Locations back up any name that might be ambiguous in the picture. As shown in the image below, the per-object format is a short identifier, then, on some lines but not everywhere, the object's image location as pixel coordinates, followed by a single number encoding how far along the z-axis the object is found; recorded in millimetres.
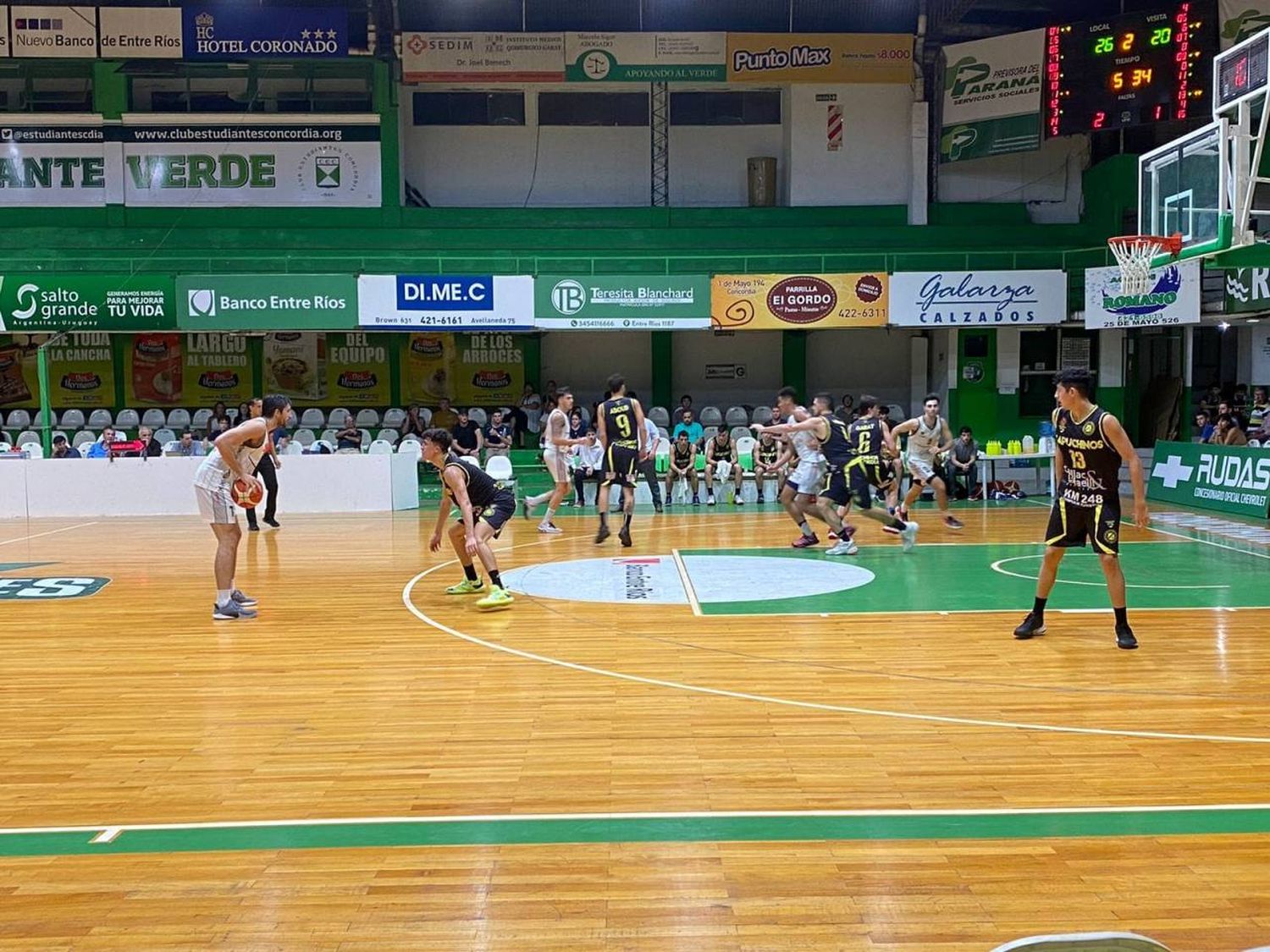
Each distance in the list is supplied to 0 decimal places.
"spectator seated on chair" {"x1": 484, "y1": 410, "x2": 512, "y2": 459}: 20969
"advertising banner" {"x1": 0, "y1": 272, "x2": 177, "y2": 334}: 20266
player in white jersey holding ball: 8727
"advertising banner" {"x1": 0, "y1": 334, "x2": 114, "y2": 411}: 25312
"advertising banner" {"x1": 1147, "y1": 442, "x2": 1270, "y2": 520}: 15867
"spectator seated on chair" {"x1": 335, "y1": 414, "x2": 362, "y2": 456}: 21484
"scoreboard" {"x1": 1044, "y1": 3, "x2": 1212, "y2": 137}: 19922
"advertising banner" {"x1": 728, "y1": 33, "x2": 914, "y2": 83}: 24516
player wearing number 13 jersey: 7309
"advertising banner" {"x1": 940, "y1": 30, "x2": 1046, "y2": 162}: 22859
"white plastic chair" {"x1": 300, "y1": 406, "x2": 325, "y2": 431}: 24359
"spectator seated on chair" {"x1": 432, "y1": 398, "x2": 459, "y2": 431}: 23688
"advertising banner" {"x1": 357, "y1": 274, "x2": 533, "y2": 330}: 20750
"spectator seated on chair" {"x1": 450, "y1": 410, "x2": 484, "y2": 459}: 20109
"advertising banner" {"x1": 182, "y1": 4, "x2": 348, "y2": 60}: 23375
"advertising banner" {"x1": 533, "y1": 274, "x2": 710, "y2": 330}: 21031
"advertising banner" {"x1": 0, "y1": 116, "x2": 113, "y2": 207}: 24766
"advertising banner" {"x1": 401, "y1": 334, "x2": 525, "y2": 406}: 25594
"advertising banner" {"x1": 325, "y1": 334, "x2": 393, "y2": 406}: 25609
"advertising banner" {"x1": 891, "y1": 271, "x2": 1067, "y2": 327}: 20969
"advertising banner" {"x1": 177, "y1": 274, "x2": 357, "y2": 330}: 20703
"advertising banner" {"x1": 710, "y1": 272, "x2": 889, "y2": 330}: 20984
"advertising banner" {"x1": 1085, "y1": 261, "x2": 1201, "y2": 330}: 19688
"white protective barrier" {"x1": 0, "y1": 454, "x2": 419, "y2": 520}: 18125
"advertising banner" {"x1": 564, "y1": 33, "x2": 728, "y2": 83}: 24469
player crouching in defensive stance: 8617
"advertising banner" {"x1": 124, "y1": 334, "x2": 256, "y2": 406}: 25453
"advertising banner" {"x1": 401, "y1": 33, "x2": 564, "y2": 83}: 24406
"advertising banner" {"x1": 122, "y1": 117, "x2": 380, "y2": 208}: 24734
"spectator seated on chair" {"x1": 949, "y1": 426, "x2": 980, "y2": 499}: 19625
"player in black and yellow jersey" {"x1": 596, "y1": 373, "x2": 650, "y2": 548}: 12742
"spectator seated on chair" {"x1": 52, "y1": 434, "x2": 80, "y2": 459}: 19469
